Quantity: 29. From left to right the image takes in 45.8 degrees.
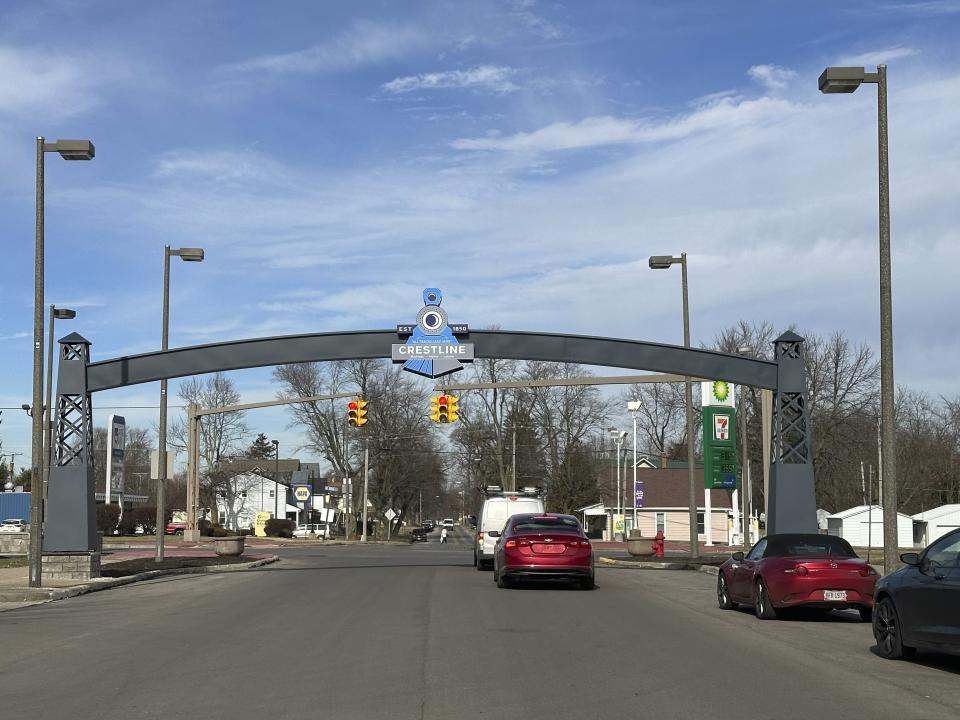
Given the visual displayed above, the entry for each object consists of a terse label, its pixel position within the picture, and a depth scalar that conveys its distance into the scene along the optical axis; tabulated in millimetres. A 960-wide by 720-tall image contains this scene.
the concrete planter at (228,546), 39397
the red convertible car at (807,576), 16172
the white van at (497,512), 30078
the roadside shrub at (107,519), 73188
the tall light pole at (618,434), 66438
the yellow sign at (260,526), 87688
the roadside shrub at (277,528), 82925
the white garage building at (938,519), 60531
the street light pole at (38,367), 22766
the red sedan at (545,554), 21984
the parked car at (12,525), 70694
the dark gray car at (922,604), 11109
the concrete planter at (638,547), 40750
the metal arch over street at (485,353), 28484
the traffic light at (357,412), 38188
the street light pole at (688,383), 35594
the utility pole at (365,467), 73750
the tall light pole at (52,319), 38781
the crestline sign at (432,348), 29422
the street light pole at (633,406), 61988
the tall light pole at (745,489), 51178
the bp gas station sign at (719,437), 47344
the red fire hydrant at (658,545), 41050
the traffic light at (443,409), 34750
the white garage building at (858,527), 60281
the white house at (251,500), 118000
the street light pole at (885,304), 20375
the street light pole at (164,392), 33219
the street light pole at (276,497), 120812
